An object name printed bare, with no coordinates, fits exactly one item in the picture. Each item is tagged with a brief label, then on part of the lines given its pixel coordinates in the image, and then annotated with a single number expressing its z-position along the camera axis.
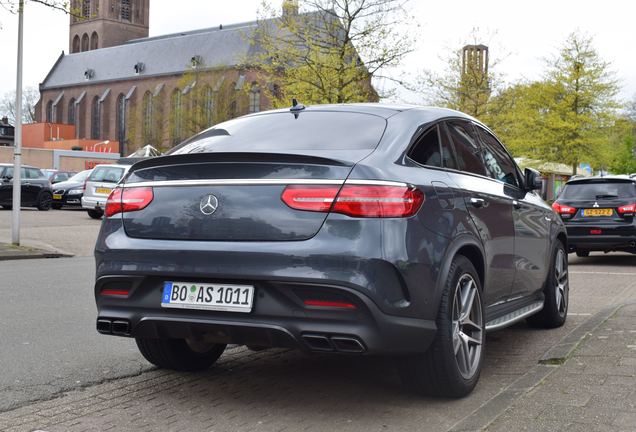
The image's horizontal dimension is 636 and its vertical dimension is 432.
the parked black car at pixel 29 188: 29.12
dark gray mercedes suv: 3.94
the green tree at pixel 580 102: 43.91
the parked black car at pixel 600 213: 13.73
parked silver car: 25.66
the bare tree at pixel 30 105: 114.34
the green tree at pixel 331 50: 29.06
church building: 72.25
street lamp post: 14.73
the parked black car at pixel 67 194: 31.50
